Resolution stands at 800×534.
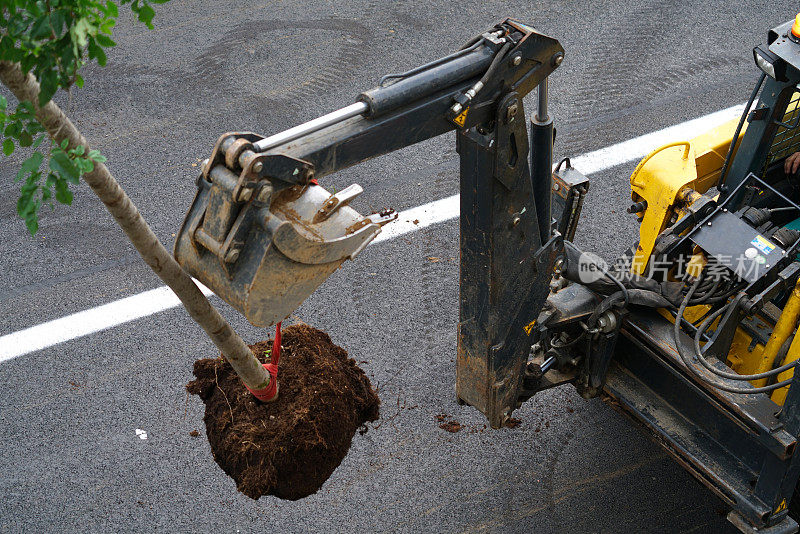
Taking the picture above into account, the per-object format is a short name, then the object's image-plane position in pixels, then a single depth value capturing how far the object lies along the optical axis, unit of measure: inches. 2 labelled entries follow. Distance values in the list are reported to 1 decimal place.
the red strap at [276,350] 340.2
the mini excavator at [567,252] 250.2
